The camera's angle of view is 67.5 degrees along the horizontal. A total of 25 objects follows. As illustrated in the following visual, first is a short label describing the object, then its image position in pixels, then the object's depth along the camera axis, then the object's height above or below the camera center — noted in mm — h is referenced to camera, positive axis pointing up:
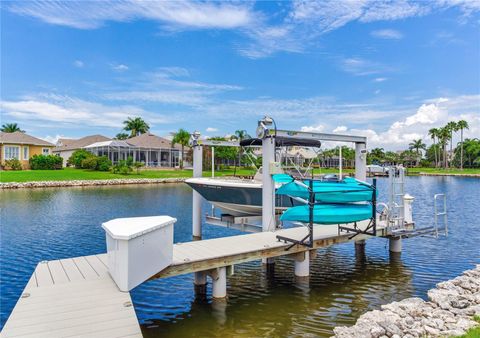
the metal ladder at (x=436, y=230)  10418 -1944
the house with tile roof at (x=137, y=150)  57625 +3162
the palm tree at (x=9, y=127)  84000 +9780
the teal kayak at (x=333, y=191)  8930 -601
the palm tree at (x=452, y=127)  91375 +10003
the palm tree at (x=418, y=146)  118488 +6827
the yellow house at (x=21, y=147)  50272 +3234
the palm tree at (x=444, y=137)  91625 +7618
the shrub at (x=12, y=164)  49438 +667
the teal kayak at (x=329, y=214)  8570 -1139
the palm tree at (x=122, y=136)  86438 +7772
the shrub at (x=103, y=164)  52625 +633
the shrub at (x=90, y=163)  52906 +798
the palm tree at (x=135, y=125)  84062 +10108
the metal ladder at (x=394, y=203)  10125 -992
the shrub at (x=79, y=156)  54562 +1886
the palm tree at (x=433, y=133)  94238 +8903
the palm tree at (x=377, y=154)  104750 +3740
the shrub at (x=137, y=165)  53775 +463
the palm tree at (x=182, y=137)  59781 +5243
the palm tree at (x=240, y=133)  67969 +6609
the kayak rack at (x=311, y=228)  8211 -1578
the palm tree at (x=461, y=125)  90125 +10302
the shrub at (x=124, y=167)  51594 +171
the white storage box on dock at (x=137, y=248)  5598 -1324
